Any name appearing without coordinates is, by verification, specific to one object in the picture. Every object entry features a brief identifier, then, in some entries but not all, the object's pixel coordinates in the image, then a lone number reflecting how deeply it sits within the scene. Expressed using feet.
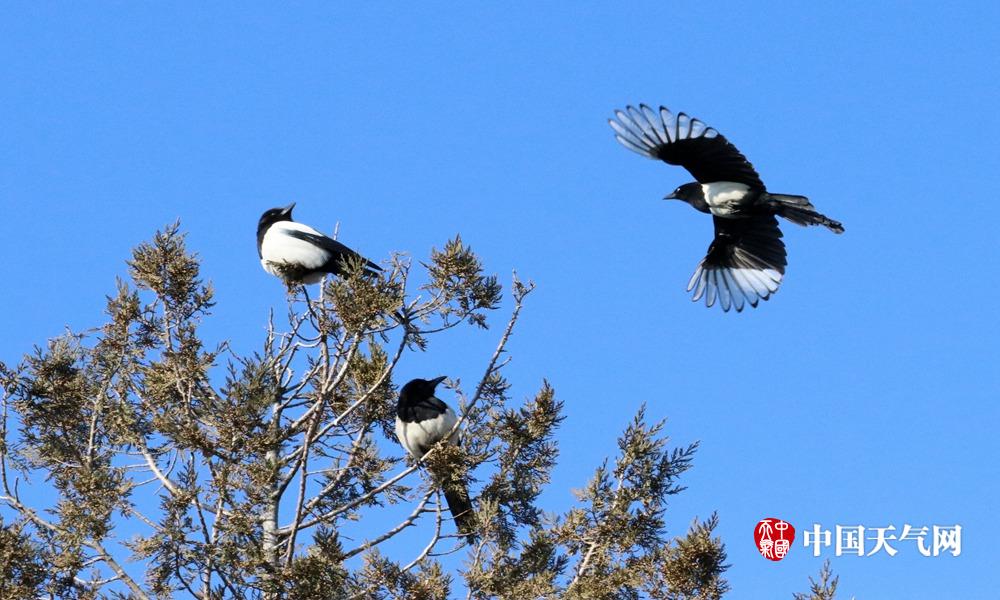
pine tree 40.45
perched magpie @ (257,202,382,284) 50.42
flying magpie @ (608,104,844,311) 58.23
